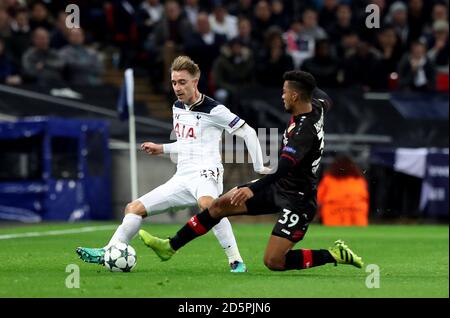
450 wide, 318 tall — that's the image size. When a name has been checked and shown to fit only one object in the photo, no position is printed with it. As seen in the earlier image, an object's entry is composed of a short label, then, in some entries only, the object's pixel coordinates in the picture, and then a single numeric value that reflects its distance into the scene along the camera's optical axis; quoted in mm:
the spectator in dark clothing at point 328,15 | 28750
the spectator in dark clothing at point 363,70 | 26641
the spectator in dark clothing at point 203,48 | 26453
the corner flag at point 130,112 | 23005
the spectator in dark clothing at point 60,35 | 26047
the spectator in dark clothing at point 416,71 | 26297
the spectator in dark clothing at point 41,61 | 25109
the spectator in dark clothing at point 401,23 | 28359
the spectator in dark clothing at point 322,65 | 25969
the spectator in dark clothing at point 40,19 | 26625
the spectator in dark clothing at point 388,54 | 26750
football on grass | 12602
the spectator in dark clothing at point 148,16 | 27375
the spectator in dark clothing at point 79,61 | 25531
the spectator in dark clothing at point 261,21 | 28234
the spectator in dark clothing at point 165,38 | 26797
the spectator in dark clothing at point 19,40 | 25703
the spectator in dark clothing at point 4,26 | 25766
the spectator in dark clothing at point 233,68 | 25906
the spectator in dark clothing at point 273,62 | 25859
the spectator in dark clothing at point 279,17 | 28641
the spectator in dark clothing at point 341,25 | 28297
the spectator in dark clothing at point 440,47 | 27188
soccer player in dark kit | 12289
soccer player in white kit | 12852
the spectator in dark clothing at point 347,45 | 27312
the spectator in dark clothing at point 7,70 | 24656
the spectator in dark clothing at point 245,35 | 26906
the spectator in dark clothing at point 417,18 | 28594
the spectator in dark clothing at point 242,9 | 28953
